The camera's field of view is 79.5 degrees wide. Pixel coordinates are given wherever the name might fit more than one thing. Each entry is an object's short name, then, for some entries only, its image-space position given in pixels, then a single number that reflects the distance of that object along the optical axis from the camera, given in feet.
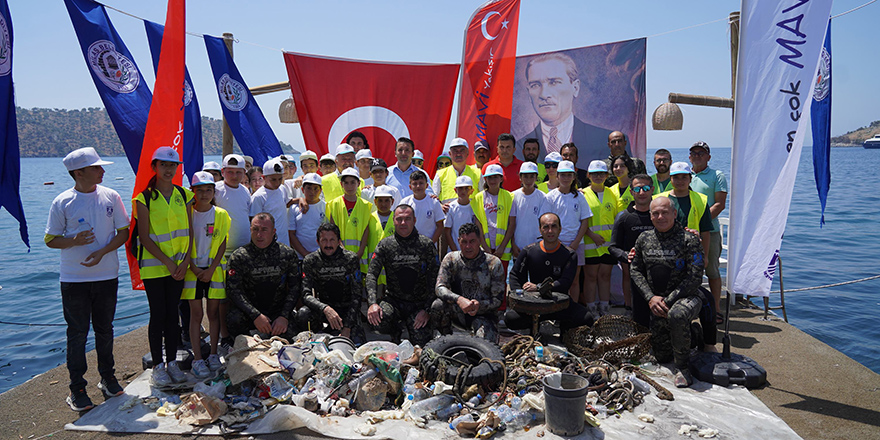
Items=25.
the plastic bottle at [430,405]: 14.73
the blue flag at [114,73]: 20.88
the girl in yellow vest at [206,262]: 17.74
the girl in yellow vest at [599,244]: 22.81
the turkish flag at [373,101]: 29.58
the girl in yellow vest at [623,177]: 23.18
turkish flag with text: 27.14
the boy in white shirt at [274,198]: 21.29
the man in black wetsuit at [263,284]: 18.99
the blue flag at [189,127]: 24.71
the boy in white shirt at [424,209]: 21.88
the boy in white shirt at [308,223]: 21.76
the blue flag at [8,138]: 14.67
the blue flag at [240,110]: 27.37
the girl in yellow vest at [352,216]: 21.56
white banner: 15.64
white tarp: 13.94
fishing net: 17.95
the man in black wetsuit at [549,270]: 20.12
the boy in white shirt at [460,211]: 22.15
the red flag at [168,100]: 16.93
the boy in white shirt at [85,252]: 15.20
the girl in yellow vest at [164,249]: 16.51
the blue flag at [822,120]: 24.84
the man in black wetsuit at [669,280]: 17.61
